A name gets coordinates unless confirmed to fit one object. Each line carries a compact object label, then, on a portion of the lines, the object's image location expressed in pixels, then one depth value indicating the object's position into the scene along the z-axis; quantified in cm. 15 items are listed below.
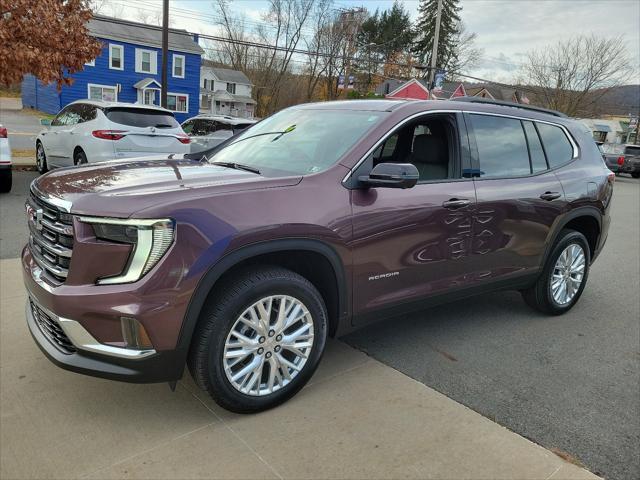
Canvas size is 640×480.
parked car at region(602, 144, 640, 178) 2538
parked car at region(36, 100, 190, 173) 955
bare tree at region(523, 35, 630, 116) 4025
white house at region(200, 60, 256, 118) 5453
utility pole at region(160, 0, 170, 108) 1800
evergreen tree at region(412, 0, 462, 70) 5797
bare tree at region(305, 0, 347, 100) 4694
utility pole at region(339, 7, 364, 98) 4698
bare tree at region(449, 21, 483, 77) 5369
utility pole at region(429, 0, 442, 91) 2242
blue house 3384
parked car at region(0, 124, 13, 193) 834
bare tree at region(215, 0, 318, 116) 4706
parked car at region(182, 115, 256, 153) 1140
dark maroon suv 246
